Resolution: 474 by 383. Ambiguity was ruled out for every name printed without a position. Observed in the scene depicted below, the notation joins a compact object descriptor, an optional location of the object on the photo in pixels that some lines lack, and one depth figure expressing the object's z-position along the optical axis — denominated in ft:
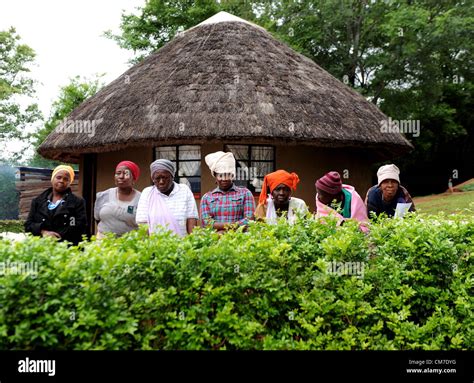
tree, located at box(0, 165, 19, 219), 137.28
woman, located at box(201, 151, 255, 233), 17.12
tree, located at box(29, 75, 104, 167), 84.74
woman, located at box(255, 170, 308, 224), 16.39
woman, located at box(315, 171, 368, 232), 16.28
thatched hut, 33.68
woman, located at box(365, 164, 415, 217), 17.57
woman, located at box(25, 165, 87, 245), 17.60
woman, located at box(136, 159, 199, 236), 16.14
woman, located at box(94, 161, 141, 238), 17.21
